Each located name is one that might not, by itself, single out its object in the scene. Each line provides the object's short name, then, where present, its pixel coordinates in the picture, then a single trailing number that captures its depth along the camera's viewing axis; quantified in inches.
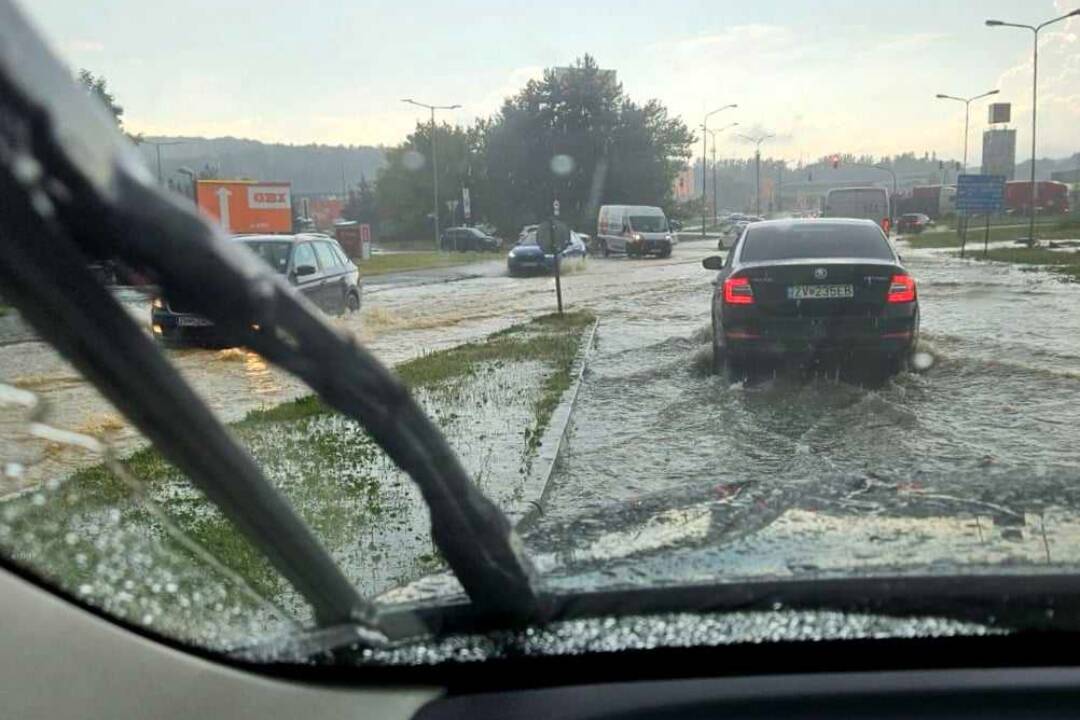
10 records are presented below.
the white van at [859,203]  1504.7
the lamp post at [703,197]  1434.4
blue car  1242.0
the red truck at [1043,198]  2726.4
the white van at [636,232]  1588.3
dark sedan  353.1
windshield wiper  59.4
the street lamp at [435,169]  1331.0
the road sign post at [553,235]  571.8
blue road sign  1489.9
